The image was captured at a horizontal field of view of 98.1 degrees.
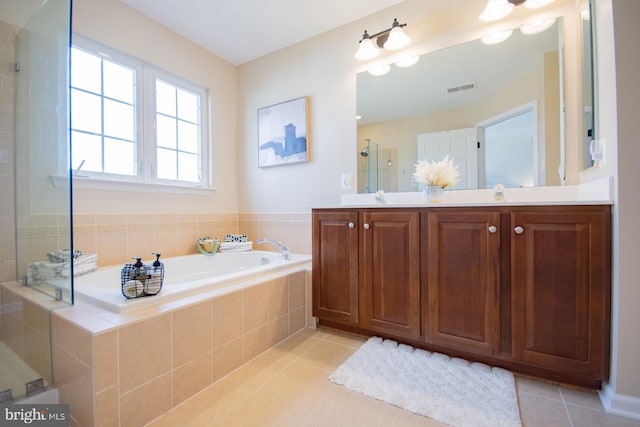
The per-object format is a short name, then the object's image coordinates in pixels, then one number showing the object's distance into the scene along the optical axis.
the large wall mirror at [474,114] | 1.65
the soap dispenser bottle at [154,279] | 1.27
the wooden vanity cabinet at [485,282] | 1.19
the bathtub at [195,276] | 1.25
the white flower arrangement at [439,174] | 1.74
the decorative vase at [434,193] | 1.75
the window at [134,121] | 1.93
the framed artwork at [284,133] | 2.50
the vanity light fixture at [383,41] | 1.96
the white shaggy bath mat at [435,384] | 1.14
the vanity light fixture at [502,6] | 1.64
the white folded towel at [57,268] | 1.33
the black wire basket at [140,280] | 1.23
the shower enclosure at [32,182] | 1.30
